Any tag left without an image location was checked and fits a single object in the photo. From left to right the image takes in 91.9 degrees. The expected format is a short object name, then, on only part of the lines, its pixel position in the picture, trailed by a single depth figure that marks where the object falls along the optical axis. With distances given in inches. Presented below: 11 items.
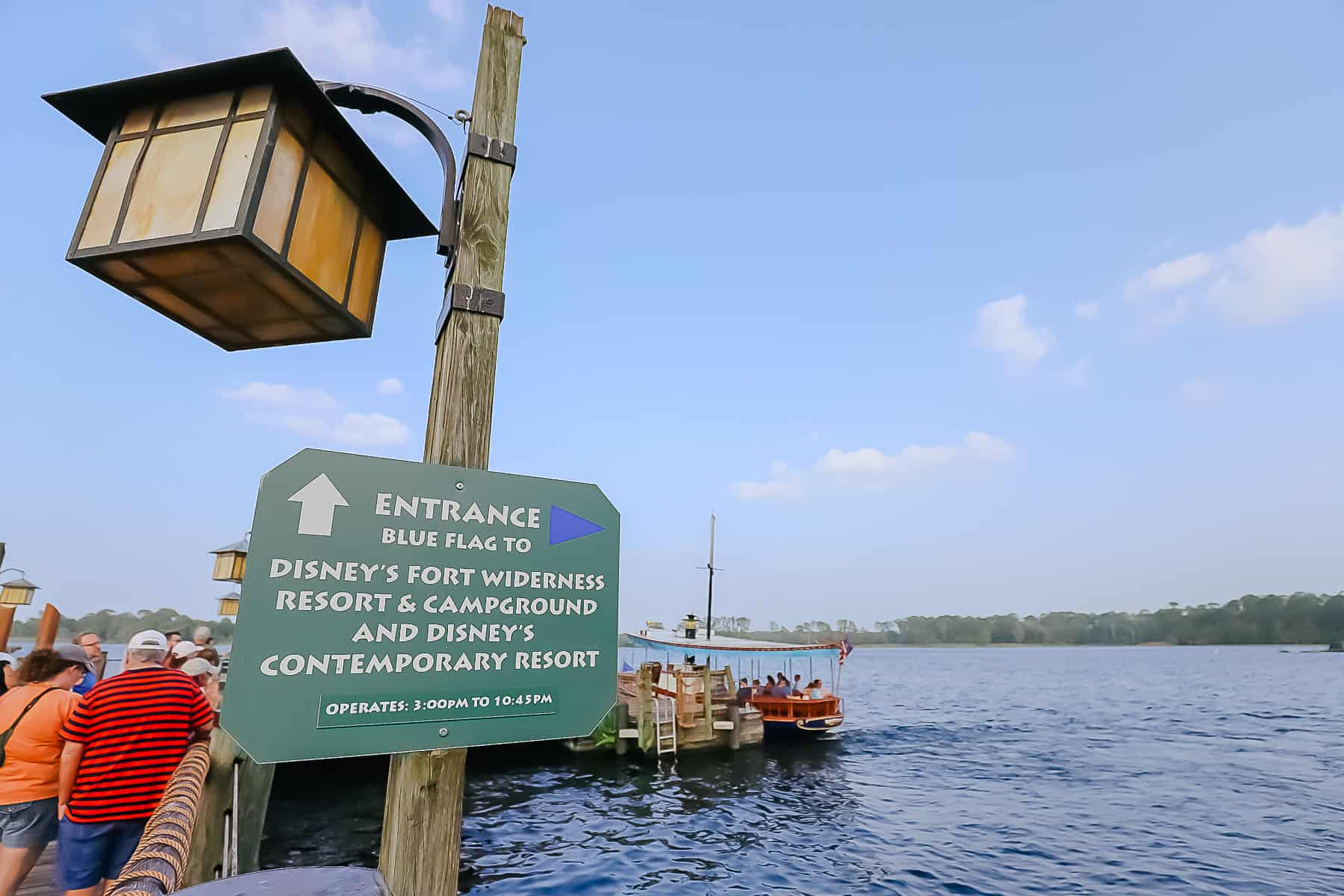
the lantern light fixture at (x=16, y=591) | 504.7
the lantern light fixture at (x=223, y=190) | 80.1
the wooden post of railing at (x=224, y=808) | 151.6
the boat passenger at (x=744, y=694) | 1009.8
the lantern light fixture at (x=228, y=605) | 466.9
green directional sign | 68.8
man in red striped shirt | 158.7
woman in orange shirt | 166.9
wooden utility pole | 79.8
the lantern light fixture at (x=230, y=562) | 364.8
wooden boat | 818.7
